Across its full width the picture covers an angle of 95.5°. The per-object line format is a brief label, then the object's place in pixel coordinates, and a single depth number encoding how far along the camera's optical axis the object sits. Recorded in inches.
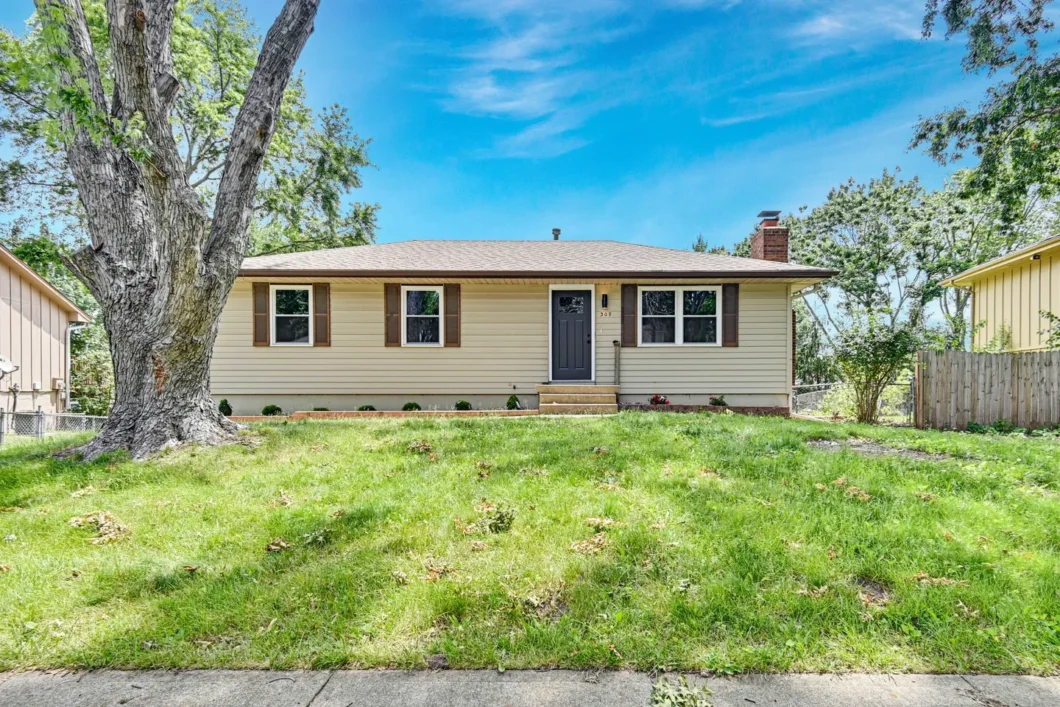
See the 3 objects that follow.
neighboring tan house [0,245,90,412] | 490.9
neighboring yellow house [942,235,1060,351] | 387.9
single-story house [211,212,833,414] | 417.7
